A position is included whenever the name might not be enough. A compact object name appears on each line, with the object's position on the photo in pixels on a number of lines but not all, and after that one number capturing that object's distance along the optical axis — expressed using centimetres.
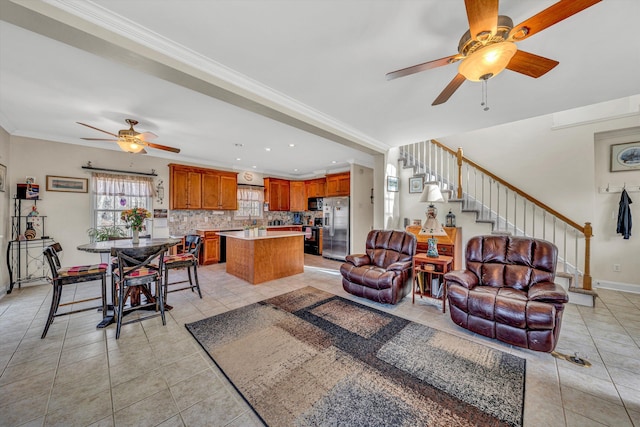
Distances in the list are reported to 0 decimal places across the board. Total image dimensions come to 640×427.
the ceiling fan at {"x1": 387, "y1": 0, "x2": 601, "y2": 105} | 132
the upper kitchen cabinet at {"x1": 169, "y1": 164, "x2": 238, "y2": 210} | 579
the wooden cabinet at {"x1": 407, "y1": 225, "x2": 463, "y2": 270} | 360
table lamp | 347
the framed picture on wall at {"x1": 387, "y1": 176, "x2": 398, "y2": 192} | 496
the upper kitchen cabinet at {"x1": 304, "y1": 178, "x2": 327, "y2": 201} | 762
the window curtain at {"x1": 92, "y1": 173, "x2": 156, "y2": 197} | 484
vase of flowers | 307
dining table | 258
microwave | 780
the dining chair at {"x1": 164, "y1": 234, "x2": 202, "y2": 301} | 336
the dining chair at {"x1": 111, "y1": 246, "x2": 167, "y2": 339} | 254
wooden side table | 325
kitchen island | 438
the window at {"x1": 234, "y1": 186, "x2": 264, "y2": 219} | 730
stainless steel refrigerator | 653
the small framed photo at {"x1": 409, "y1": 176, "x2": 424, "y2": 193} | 507
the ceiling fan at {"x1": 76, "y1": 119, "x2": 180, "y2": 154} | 340
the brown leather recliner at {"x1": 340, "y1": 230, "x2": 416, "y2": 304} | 327
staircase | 357
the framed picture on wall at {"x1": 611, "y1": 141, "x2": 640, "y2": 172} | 391
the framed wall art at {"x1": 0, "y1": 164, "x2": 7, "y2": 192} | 366
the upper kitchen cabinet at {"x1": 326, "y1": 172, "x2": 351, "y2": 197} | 667
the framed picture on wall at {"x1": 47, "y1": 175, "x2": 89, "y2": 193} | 437
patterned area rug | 157
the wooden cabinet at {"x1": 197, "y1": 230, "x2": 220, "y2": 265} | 590
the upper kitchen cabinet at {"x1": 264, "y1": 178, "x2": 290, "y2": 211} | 780
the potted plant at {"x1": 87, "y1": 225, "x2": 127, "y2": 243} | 462
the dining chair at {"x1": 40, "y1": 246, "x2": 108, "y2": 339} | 250
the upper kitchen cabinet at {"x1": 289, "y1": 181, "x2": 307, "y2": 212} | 827
